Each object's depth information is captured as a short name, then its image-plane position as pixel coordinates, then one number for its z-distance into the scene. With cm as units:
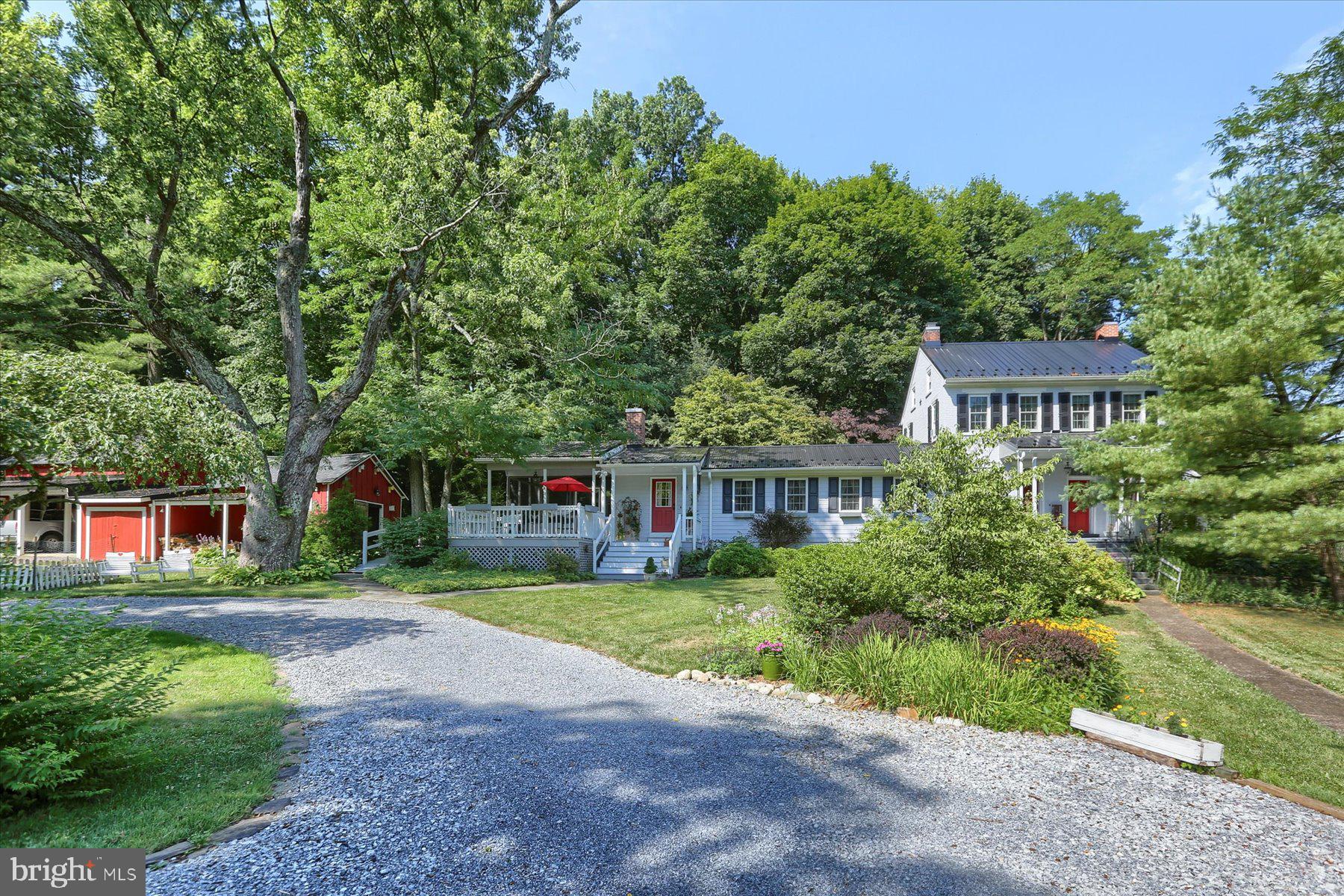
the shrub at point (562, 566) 1648
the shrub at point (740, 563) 1683
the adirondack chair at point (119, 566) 1523
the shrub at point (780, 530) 1925
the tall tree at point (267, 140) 1305
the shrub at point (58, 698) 359
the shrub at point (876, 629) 707
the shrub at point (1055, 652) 617
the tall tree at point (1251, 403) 1103
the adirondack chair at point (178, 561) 1597
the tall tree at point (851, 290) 3044
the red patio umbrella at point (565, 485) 1853
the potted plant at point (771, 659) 725
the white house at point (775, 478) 1802
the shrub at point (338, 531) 1853
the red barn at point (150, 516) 2027
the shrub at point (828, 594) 758
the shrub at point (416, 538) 1759
